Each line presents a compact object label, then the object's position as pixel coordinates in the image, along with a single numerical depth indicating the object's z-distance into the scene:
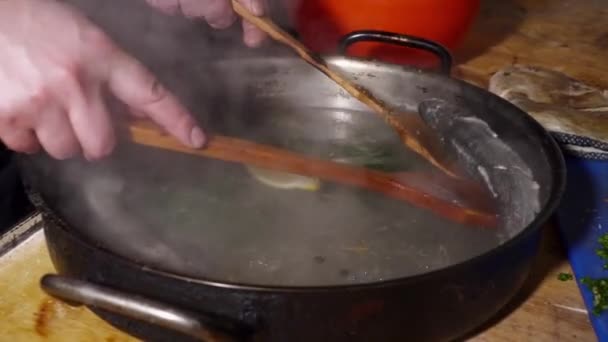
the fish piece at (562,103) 1.00
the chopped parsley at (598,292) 0.84
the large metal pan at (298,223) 0.73
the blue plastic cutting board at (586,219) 0.88
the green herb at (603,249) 0.89
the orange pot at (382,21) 1.09
